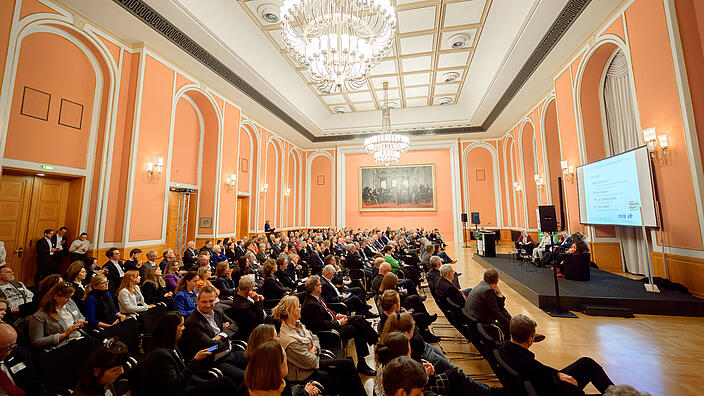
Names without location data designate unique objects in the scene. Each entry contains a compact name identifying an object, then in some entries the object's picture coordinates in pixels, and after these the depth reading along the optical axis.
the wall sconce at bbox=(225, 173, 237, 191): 9.45
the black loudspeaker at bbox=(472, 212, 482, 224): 13.95
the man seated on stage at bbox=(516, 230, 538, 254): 8.68
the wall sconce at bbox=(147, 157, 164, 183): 6.70
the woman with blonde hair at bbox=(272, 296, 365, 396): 2.19
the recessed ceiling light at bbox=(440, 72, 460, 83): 10.60
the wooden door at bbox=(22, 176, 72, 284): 5.27
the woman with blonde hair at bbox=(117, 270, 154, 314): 3.41
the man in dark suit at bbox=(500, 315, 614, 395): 1.92
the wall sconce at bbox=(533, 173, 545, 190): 10.17
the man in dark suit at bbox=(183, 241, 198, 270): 6.52
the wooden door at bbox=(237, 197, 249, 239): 11.44
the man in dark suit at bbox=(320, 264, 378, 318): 3.97
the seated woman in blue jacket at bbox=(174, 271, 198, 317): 3.27
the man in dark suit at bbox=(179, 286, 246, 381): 2.32
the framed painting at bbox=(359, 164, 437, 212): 15.79
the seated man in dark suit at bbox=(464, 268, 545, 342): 2.97
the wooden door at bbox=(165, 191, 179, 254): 8.39
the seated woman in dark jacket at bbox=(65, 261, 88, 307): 3.56
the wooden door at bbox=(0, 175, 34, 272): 4.97
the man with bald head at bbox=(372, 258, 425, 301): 4.28
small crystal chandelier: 10.70
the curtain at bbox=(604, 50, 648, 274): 6.36
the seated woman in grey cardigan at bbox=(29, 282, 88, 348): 2.39
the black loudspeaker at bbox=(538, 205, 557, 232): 4.95
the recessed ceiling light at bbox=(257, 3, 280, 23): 6.97
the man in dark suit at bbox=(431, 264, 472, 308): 3.56
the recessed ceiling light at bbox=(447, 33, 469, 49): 8.30
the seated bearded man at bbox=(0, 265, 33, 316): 3.20
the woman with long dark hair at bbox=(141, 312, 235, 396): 1.68
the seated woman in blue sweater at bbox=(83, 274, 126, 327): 3.02
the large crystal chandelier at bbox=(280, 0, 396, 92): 4.22
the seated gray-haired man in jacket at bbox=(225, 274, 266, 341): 2.99
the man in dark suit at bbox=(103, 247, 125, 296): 4.63
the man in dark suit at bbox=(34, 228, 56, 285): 5.10
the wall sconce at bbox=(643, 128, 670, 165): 4.86
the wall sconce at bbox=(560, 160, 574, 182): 7.67
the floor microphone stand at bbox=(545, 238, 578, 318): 4.35
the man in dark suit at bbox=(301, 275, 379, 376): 2.98
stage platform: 4.23
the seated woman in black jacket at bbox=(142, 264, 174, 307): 3.92
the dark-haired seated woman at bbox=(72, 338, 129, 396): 1.50
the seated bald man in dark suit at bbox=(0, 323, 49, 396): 1.71
